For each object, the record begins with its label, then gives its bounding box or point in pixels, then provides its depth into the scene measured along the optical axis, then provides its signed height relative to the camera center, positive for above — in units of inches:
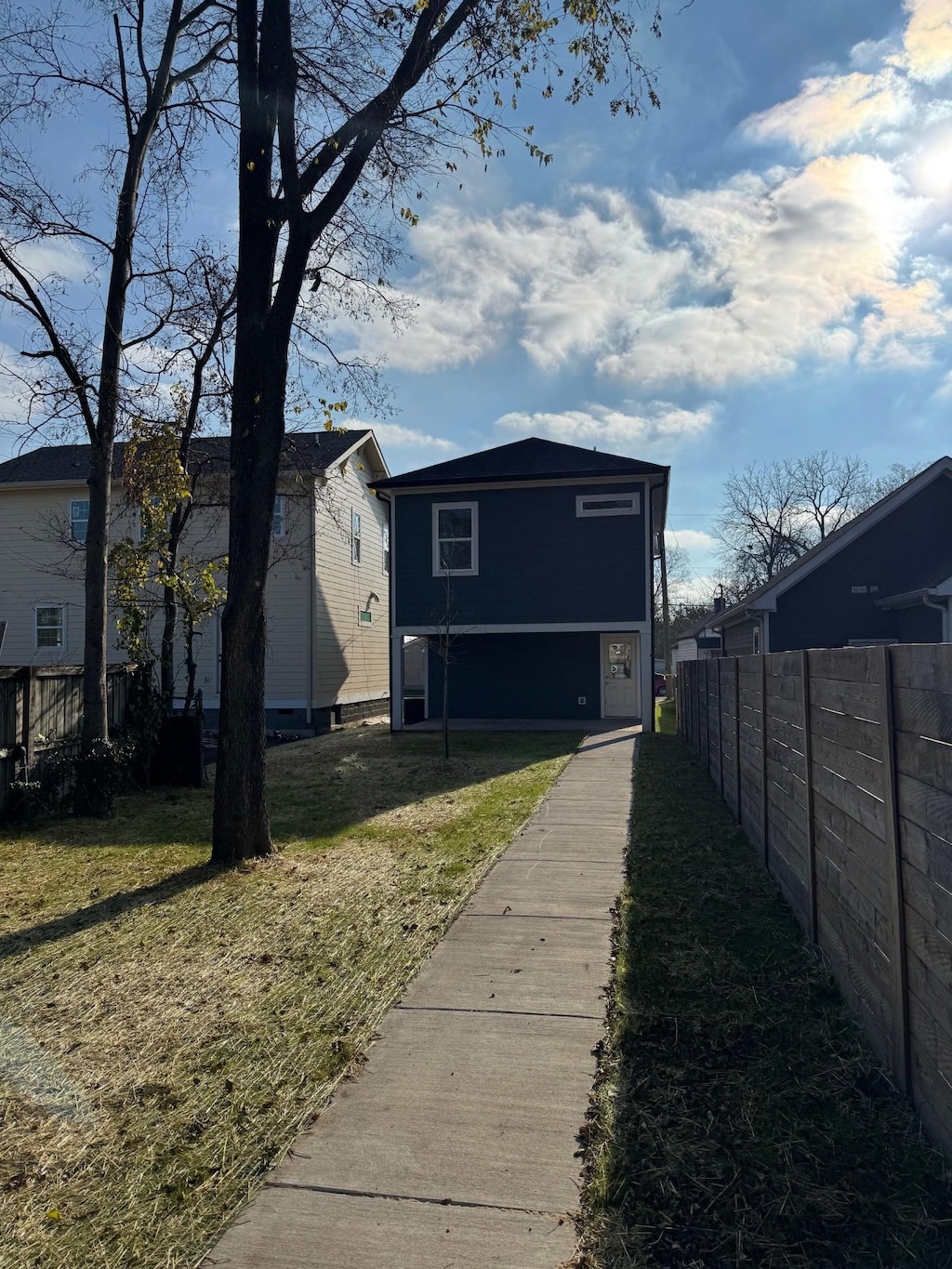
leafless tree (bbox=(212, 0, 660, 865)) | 258.4 +137.8
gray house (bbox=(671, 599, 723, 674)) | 1536.0 +49.5
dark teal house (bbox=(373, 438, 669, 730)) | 647.1 +82.6
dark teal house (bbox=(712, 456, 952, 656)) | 680.4 +76.6
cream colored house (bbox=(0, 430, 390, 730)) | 704.4 +81.0
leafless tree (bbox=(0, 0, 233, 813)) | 342.3 +182.6
